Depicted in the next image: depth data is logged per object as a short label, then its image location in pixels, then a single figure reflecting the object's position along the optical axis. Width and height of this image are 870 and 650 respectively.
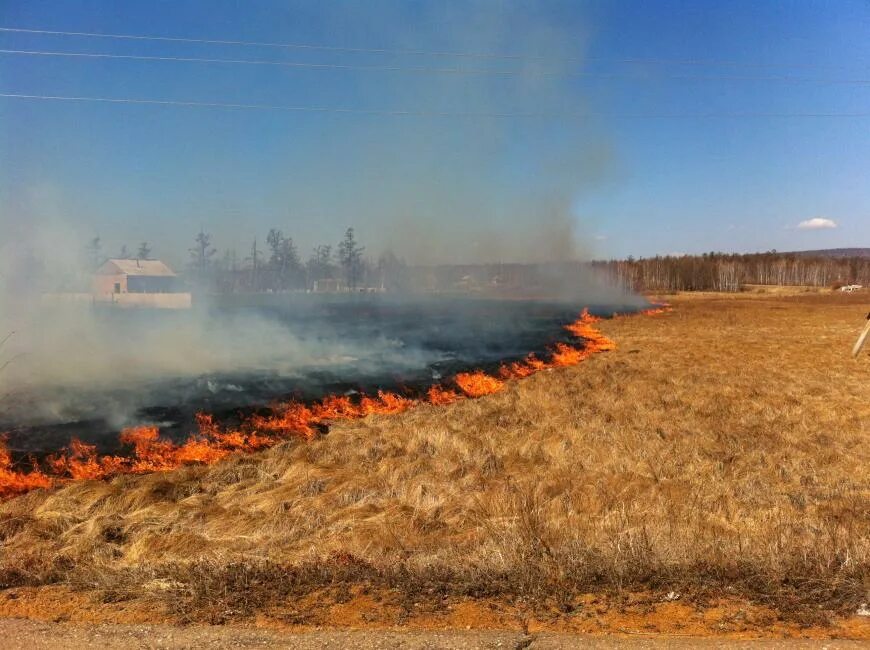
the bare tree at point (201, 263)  103.49
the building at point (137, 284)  53.81
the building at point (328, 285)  127.41
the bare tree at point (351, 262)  129.00
